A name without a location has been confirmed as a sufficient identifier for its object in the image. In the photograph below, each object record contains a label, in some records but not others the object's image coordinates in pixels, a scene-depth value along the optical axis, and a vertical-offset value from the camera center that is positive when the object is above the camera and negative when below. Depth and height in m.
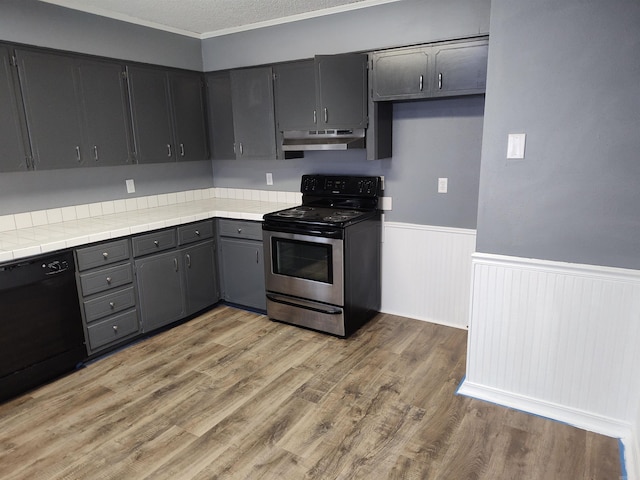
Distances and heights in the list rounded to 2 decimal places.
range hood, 3.46 +0.08
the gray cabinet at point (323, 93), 3.40 +0.46
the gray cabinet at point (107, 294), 3.07 -1.01
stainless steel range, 3.39 -0.87
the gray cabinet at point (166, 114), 3.76 +0.35
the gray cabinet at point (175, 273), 3.46 -1.00
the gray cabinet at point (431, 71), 2.92 +0.53
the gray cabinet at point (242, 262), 3.89 -1.00
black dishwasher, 2.67 -1.06
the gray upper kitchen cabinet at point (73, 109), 3.05 +0.34
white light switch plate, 2.36 +0.00
